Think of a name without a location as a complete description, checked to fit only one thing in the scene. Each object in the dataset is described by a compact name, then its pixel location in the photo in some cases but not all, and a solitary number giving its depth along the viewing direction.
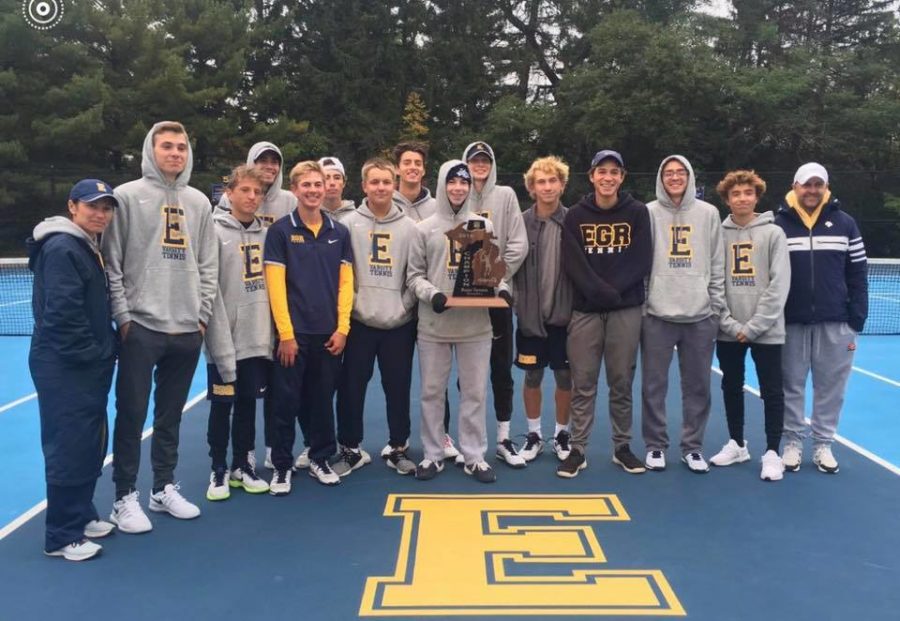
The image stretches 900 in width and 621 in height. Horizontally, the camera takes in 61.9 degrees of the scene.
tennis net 11.66
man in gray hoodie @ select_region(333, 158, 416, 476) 4.73
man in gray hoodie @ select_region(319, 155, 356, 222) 5.23
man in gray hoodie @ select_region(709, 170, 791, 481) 4.73
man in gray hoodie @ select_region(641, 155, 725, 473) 4.79
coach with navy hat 3.48
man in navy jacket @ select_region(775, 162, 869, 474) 4.81
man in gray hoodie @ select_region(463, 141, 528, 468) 4.84
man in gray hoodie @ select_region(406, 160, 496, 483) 4.64
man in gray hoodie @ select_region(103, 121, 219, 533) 3.88
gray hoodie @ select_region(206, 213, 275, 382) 4.37
